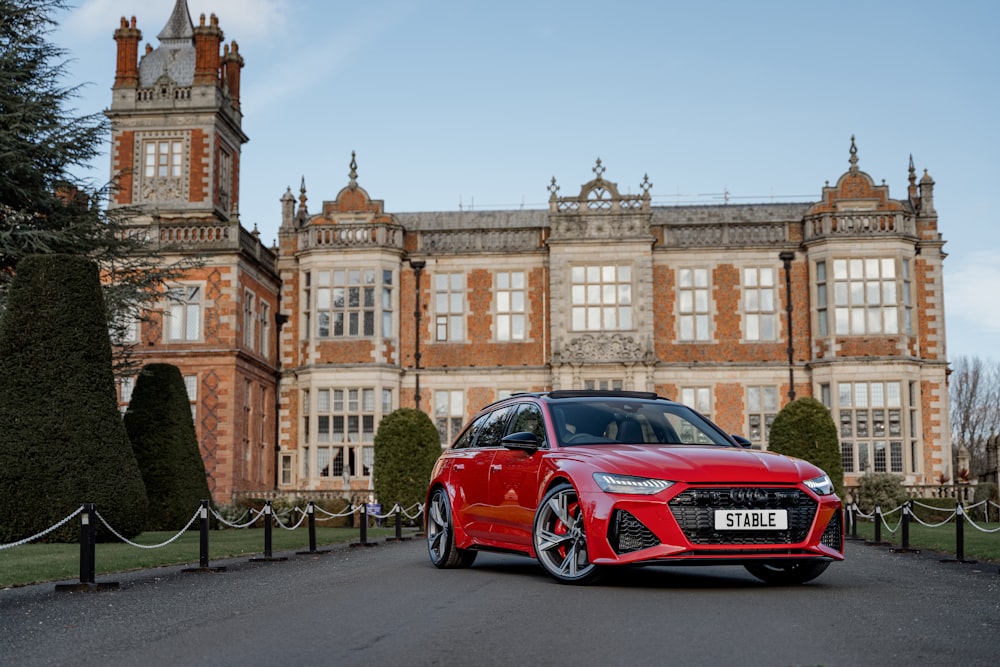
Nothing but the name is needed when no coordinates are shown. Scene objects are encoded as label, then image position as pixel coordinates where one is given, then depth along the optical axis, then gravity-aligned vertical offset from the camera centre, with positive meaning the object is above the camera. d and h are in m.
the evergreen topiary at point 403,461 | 28.50 -1.20
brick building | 33.91 +2.64
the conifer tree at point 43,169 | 23.23 +4.90
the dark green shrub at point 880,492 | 31.47 -2.20
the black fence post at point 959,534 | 13.95 -1.47
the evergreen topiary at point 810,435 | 28.80 -0.61
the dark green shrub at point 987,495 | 31.44 -2.32
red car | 8.52 -0.64
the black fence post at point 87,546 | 10.28 -1.17
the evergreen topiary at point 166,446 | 23.00 -0.66
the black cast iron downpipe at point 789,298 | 34.97 +3.36
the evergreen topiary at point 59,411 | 17.50 +0.03
